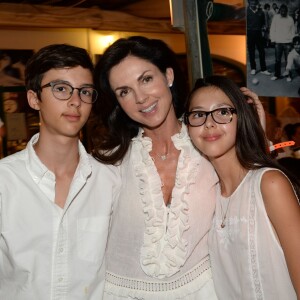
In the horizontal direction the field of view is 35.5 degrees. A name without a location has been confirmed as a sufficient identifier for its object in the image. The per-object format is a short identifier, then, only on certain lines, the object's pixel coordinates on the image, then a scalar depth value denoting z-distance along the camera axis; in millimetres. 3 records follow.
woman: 2217
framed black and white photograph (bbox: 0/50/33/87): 6031
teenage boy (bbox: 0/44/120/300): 2008
